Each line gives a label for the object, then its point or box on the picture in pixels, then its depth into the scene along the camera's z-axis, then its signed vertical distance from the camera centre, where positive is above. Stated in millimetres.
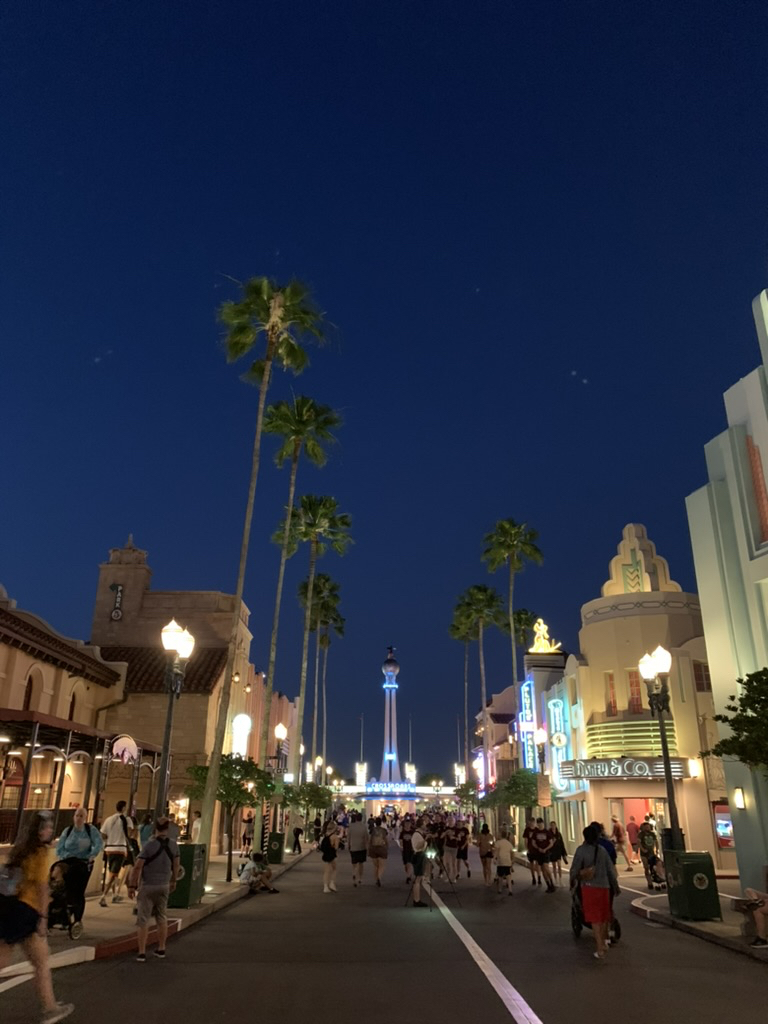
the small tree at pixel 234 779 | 22922 +1332
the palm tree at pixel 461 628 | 60156 +14716
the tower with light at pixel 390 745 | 123625 +12024
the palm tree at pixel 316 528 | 42344 +15027
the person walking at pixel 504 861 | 19875 -755
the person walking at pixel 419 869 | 17250 -828
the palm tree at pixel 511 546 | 47312 +15798
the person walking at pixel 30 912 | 7102 -725
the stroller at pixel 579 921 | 12084 -1348
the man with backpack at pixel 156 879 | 10219 -643
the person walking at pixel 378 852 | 22719 -639
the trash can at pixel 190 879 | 14859 -936
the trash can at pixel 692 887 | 13914 -944
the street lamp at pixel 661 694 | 16266 +2860
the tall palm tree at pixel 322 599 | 57219 +15495
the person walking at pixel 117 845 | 15570 -343
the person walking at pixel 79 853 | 11703 -385
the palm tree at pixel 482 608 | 58812 +15374
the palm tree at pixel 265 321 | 24984 +15149
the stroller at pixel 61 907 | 11414 -1089
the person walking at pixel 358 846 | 22281 -478
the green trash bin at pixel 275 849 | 27938 -718
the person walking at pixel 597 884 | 10797 -712
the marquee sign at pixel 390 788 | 123338 +5958
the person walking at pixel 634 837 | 29922 -267
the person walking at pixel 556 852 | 21219 -573
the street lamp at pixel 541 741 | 35625 +3708
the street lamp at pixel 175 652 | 15750 +3277
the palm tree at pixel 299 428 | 34719 +16400
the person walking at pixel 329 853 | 20219 -604
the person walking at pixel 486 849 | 22156 -540
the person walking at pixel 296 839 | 37612 -512
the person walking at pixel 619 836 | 27172 -217
